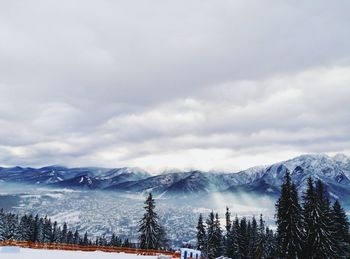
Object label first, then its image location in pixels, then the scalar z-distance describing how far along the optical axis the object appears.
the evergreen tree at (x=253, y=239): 104.94
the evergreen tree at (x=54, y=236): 147.70
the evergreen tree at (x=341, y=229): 70.00
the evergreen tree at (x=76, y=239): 173.38
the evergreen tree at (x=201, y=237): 105.81
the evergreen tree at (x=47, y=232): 140.30
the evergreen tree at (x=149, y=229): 84.44
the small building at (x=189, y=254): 59.22
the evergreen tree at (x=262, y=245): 88.76
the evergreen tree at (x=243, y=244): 103.44
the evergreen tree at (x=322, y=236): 58.56
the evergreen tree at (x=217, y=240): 100.50
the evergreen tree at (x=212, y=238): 98.12
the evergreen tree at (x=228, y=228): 105.93
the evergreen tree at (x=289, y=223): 61.28
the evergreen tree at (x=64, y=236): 165.88
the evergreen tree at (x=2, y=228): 111.44
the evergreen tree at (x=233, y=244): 102.00
